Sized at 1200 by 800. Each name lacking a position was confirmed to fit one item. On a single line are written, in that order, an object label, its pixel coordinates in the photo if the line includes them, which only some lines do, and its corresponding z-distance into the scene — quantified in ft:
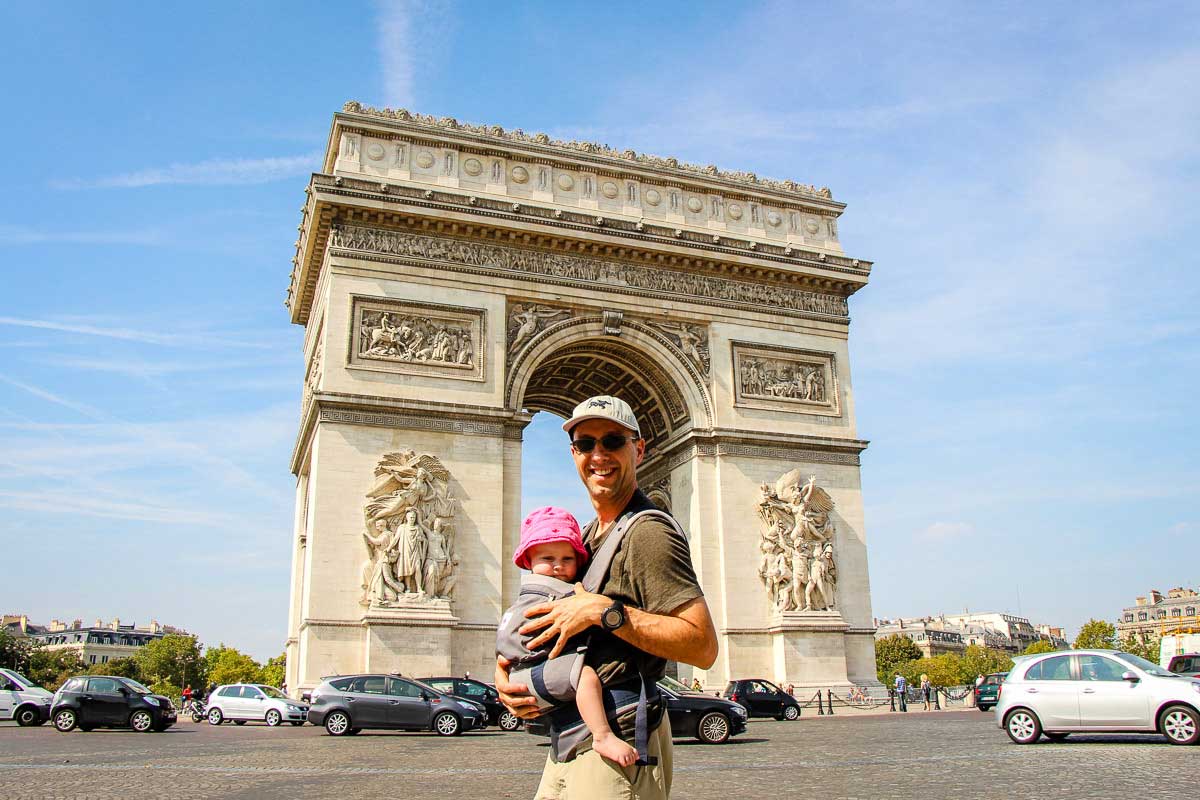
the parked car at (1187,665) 58.29
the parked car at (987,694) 91.50
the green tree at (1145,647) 259.53
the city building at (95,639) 388.78
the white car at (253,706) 73.97
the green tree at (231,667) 334.44
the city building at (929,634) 424.05
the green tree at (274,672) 319.88
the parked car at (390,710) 61.26
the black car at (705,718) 53.67
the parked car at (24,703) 73.97
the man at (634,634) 9.62
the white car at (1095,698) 41.55
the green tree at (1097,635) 293.43
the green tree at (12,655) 228.43
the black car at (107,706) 65.57
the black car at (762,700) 77.82
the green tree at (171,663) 313.94
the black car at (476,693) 68.90
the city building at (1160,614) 385.29
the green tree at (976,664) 354.37
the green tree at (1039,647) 364.05
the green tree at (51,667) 261.03
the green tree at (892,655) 330.34
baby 9.52
